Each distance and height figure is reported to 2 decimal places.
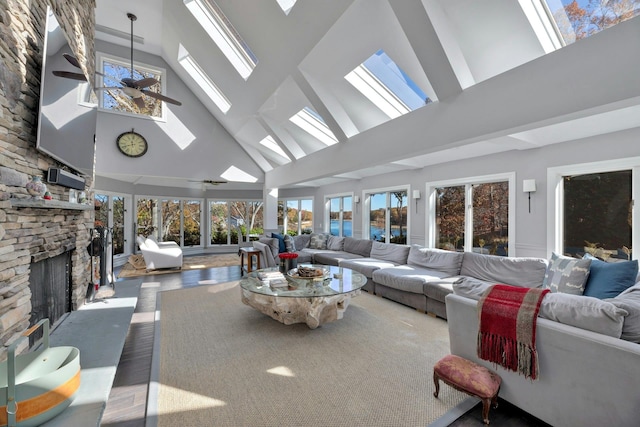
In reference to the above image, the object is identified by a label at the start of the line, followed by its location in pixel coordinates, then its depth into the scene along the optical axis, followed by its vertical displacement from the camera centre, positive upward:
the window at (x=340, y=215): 7.98 +0.05
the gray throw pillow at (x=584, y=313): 1.54 -0.56
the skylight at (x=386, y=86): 3.48 +1.77
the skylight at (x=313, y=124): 5.22 +1.79
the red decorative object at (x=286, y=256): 4.24 -0.62
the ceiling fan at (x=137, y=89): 3.94 +1.89
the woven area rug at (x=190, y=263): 6.48 -1.33
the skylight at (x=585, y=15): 1.86 +1.47
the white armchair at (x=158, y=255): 6.47 -0.96
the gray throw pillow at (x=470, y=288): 2.11 -0.56
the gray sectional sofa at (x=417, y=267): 3.60 -0.86
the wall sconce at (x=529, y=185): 3.95 +0.47
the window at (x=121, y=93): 6.40 +3.07
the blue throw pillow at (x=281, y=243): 6.68 -0.66
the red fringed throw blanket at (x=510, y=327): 1.75 -0.73
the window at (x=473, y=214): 4.48 +0.06
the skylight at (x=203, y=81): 6.21 +3.15
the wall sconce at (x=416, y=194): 5.78 +0.48
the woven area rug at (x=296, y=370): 1.90 -1.35
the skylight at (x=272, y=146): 6.62 +1.73
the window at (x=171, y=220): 8.70 -0.16
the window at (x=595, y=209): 3.24 +0.12
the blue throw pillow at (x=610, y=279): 2.47 -0.56
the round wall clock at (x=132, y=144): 6.45 +1.68
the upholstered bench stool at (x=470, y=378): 1.80 -1.10
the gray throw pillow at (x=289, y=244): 6.75 -0.69
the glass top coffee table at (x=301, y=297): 3.15 -0.95
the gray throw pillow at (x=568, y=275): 2.72 -0.59
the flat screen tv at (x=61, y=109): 2.17 +0.97
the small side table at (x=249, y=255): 6.21 -0.91
